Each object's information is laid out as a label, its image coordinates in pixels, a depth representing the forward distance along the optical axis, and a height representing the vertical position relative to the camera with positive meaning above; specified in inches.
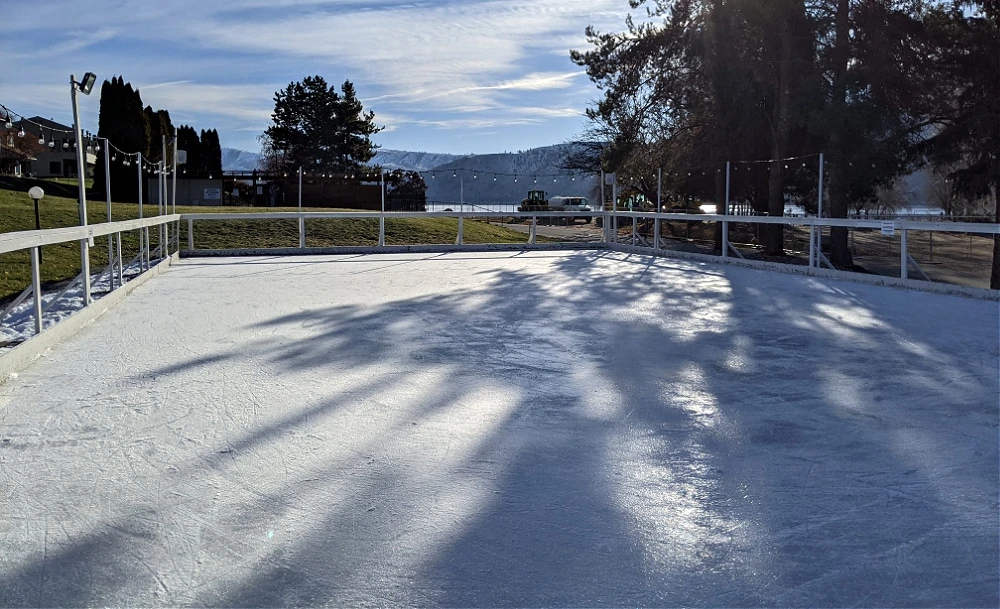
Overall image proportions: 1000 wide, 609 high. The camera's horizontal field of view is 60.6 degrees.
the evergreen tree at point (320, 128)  2420.0 +287.2
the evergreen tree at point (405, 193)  1459.2 +62.8
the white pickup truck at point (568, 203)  2256.3 +71.3
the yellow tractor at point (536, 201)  1962.0 +68.6
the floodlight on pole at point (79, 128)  363.3 +44.1
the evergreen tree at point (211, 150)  2429.9 +225.8
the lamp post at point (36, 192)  571.0 +25.2
